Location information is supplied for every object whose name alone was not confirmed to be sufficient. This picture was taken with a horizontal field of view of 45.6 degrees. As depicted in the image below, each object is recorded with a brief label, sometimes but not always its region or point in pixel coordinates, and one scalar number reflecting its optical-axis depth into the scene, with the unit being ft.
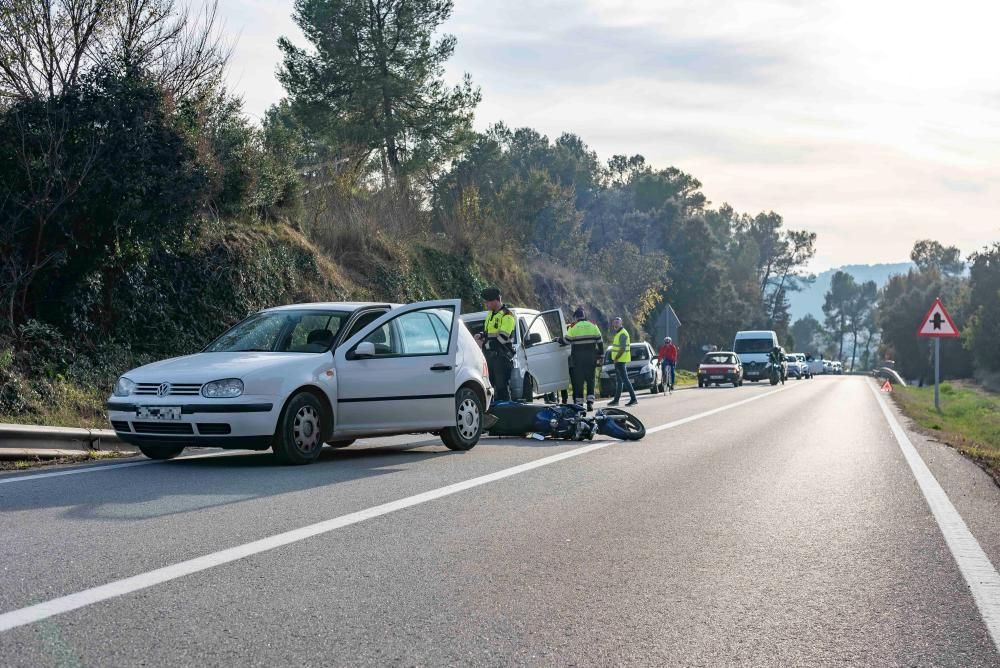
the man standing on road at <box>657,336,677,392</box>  123.54
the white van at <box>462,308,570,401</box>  66.64
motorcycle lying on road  48.21
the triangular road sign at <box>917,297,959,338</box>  93.66
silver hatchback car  34.06
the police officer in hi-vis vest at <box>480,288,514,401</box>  53.11
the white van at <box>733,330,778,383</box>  176.76
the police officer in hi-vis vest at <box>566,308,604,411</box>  69.46
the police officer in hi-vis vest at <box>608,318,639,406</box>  80.64
